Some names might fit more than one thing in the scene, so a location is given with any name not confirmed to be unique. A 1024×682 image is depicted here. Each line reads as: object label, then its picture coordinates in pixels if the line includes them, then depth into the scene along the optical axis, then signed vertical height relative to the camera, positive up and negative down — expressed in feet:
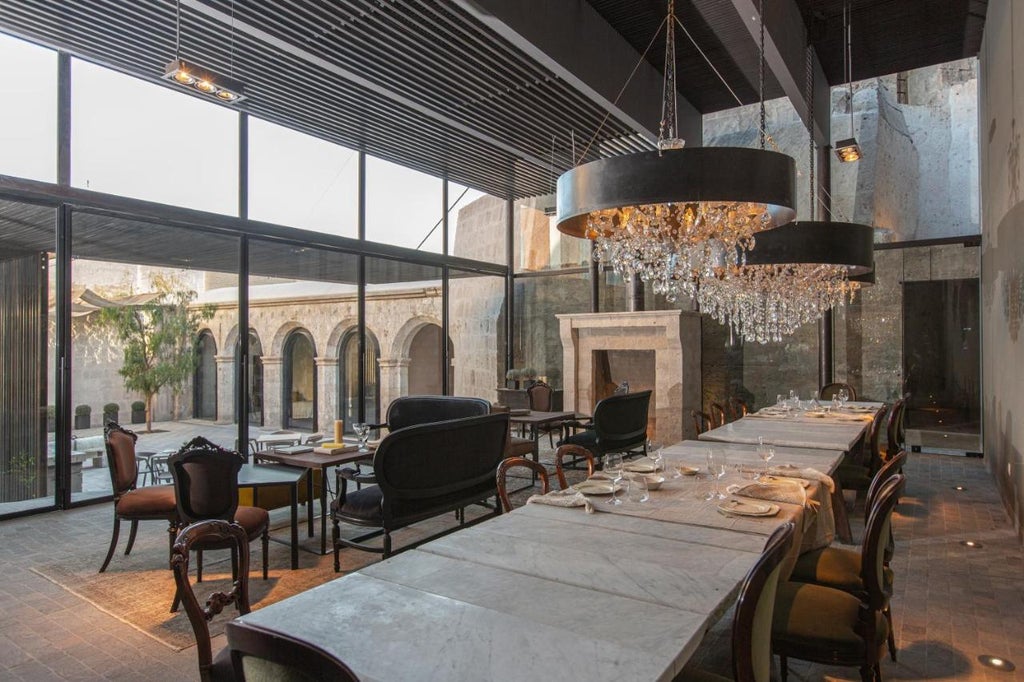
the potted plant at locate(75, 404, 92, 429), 19.12 -2.31
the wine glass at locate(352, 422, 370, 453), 15.61 -2.26
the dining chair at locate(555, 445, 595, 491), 11.11 -2.09
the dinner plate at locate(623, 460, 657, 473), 11.47 -2.36
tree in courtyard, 20.53 +0.24
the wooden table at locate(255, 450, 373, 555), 13.85 -2.70
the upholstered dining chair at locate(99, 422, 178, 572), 12.94 -3.30
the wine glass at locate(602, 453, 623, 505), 9.22 -2.29
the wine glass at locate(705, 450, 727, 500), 9.55 -2.34
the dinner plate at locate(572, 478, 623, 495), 9.48 -2.28
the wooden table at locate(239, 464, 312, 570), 12.90 -2.94
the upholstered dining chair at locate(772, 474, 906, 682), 7.13 -3.32
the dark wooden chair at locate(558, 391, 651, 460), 20.99 -2.98
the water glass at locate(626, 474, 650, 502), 9.46 -2.35
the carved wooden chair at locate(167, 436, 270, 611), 11.63 -2.66
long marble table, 4.58 -2.39
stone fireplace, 30.94 -0.90
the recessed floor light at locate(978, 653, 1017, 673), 9.23 -4.88
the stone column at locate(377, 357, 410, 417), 31.68 -1.82
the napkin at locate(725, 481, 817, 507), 9.19 -2.31
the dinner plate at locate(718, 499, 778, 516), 8.44 -2.31
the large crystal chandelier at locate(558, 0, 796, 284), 8.63 +2.29
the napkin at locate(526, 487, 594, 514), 8.98 -2.35
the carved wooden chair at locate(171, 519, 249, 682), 5.26 -2.27
